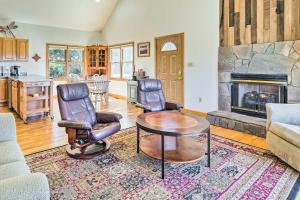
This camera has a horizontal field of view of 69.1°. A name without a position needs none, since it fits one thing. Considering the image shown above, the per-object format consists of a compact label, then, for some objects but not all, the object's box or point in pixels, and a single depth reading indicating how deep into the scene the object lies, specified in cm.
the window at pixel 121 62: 799
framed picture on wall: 700
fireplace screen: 415
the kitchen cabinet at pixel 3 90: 662
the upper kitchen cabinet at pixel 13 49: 678
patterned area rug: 214
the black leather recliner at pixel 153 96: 416
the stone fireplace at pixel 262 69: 386
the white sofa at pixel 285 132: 253
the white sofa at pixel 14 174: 104
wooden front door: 598
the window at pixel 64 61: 833
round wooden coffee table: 247
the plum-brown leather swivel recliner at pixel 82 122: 272
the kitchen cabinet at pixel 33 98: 469
